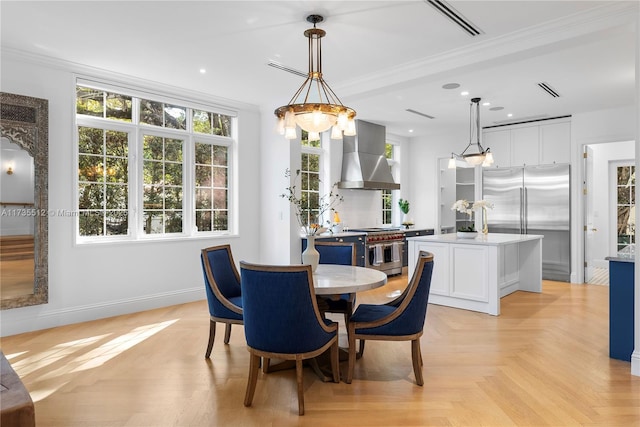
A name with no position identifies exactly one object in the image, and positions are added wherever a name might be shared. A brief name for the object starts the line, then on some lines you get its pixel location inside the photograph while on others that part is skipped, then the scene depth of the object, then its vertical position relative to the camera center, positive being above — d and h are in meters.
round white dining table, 2.71 -0.50
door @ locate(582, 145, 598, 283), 6.50 +0.02
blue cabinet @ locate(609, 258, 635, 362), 3.25 -0.80
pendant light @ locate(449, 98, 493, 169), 5.68 +0.77
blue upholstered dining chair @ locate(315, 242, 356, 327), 3.96 -0.42
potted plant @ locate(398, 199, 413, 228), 8.01 +0.05
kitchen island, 4.62 -0.71
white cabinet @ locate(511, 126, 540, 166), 7.00 +1.16
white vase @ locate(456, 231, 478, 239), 5.21 -0.30
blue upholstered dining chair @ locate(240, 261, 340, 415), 2.35 -0.63
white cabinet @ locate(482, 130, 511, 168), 7.33 +1.22
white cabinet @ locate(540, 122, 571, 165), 6.70 +1.16
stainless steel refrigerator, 6.69 +0.07
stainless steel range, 6.48 -0.63
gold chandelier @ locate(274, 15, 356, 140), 3.04 +0.74
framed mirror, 3.86 +0.12
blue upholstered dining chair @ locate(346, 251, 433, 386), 2.76 -0.77
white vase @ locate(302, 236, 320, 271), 3.27 -0.36
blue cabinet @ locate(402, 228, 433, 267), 7.28 -0.44
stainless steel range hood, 6.89 +0.91
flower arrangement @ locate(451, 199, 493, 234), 5.24 +0.07
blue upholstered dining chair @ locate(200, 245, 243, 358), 3.21 -0.66
